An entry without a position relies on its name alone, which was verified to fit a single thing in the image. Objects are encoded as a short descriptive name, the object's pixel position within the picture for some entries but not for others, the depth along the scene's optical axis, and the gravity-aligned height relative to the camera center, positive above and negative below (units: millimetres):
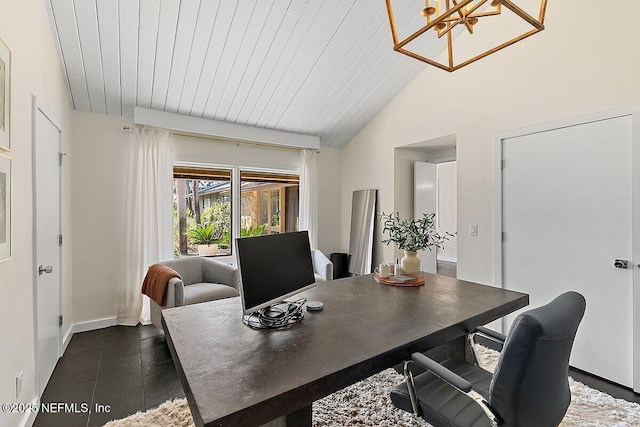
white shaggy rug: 1901 -1284
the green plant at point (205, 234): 4156 -293
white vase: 2250 -380
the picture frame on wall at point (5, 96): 1548 +601
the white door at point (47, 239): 2117 -199
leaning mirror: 4664 -301
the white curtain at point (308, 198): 4828 +218
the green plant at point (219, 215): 4262 -36
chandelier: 1303 +915
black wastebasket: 5016 -855
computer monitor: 1318 -263
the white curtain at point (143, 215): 3520 -29
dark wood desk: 897 -518
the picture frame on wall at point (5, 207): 1548 +30
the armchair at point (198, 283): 2904 -780
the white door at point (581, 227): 2373 -133
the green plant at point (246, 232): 4398 -292
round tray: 2123 -484
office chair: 1088 -621
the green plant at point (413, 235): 2174 -164
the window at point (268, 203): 4559 +145
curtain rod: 3938 +984
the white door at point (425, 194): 4477 +254
